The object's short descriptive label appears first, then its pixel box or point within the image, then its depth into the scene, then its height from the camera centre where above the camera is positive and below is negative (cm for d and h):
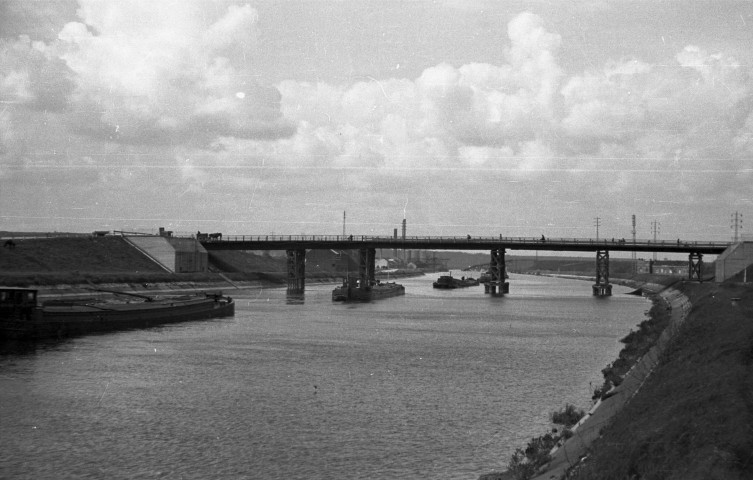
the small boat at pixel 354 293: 14570 -927
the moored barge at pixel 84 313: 6519 -726
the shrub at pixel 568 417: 3161 -745
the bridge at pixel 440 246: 16412 +40
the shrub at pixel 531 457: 2250 -707
